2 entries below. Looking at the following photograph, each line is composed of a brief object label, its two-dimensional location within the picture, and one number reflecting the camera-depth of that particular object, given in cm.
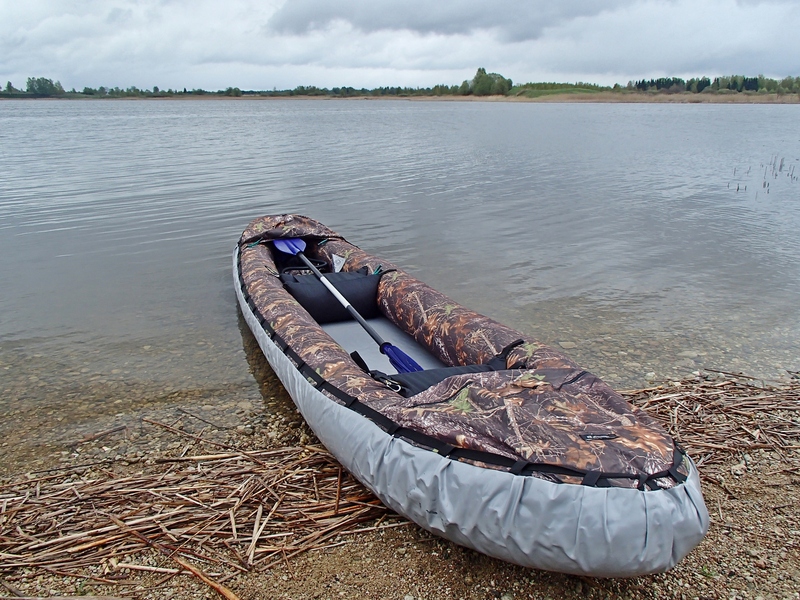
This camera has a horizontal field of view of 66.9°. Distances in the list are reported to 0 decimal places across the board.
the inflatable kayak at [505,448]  234
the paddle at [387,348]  429
